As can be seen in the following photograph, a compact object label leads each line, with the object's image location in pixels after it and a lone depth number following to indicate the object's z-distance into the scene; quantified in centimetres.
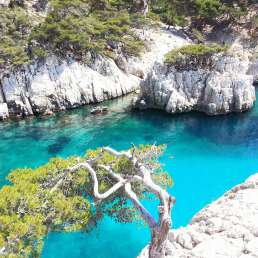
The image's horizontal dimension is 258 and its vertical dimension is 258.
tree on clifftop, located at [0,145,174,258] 1112
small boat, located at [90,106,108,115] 3938
